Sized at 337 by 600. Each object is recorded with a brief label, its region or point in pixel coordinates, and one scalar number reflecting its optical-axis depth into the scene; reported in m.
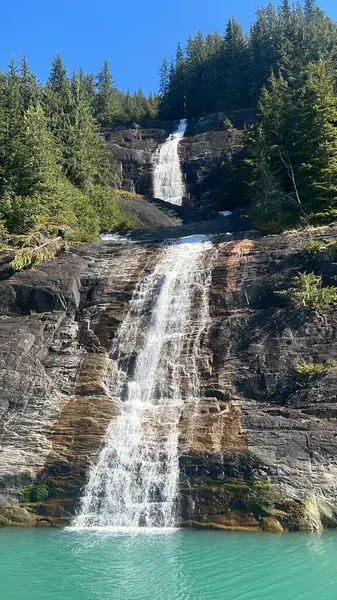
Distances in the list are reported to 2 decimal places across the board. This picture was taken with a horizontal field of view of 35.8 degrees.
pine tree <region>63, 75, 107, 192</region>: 38.16
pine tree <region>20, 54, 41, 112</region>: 49.18
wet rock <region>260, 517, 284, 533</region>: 13.24
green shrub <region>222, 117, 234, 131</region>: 54.81
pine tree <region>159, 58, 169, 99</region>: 81.00
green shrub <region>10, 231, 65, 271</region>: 24.17
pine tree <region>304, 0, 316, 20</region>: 88.94
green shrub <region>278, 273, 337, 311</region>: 18.97
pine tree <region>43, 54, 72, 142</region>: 40.67
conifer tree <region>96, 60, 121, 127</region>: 70.06
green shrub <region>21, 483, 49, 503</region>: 14.94
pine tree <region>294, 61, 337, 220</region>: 27.20
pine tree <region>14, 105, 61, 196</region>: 31.02
